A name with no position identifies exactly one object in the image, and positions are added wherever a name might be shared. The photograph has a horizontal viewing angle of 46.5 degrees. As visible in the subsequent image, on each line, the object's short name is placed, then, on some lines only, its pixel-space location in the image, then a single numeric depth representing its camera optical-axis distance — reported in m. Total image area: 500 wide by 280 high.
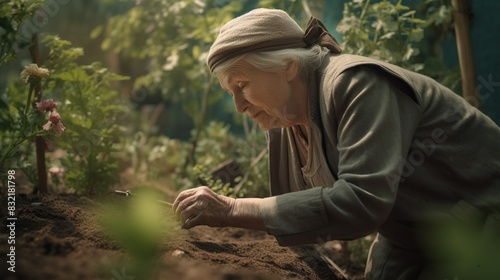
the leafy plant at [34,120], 2.64
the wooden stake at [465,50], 3.15
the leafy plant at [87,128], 3.31
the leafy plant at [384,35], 3.29
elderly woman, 1.97
